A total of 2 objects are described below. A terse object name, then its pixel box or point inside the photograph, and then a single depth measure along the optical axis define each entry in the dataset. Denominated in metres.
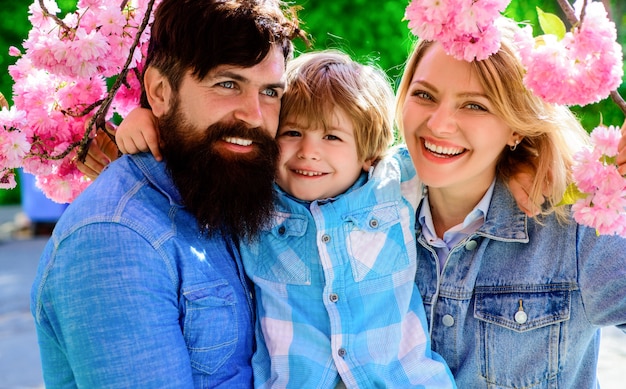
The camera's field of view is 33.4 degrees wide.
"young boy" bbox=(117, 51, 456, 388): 1.18
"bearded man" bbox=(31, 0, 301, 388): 1.06
